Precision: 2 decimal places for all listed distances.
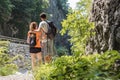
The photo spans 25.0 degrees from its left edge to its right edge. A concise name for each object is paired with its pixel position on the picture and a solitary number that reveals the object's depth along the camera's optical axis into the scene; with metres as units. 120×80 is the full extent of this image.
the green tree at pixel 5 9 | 28.02
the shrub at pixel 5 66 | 9.07
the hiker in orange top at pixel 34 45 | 6.36
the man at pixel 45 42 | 6.07
